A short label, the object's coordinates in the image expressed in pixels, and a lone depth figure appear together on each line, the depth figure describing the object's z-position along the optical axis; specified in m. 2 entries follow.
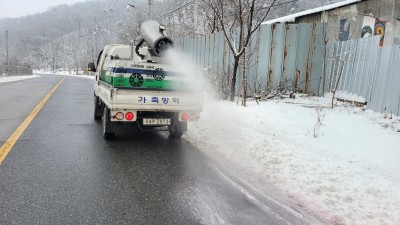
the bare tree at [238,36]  12.35
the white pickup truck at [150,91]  6.71
